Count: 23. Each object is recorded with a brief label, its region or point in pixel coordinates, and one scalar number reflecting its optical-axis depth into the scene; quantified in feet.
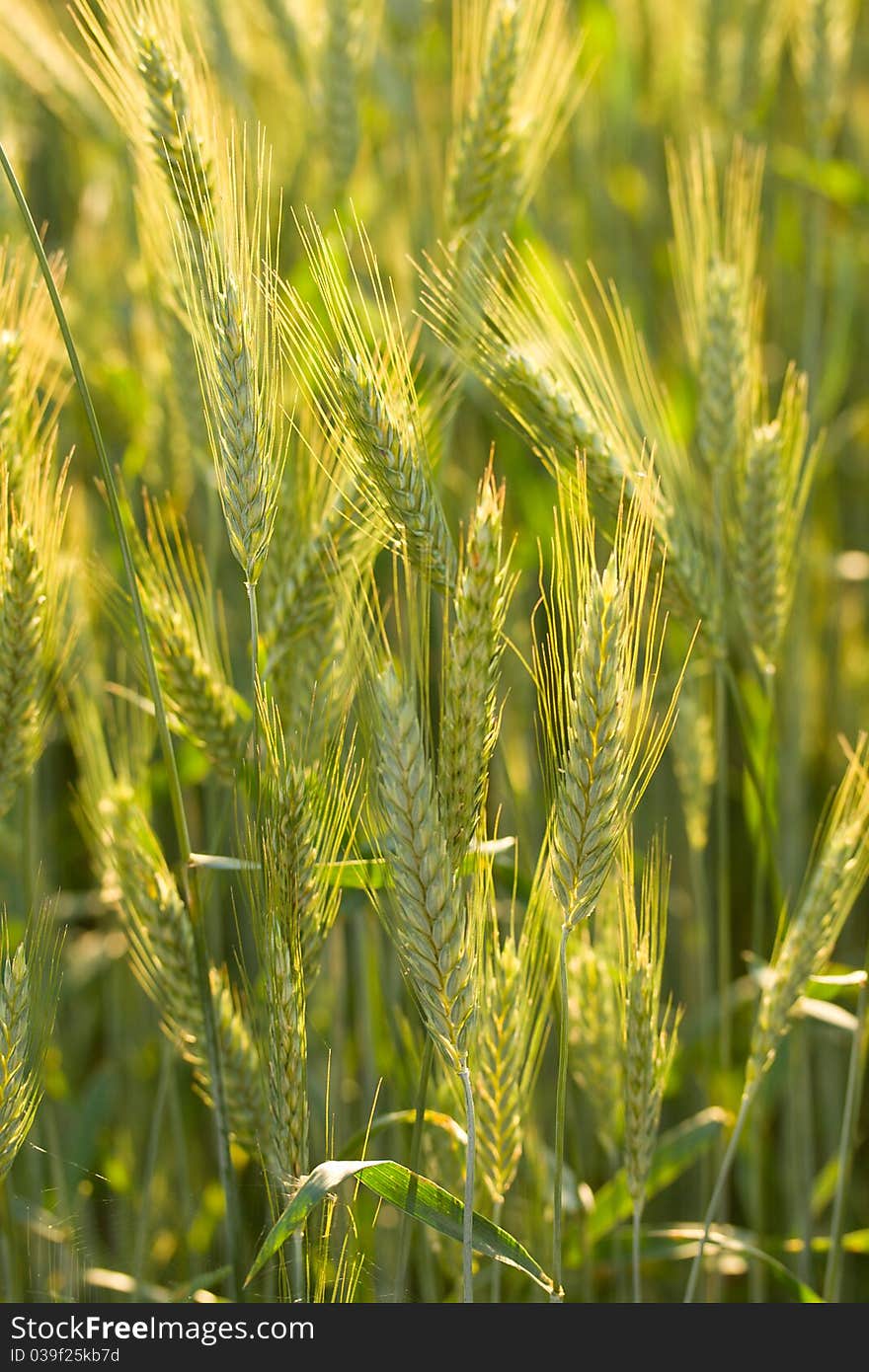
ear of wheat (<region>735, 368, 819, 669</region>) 2.75
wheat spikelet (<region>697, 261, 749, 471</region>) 2.80
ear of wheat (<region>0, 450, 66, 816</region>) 2.59
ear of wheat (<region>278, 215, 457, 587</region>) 2.51
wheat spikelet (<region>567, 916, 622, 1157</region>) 2.74
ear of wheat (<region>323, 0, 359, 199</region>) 3.06
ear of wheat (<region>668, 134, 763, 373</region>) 2.83
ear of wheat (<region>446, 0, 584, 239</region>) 2.83
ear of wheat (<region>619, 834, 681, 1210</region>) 2.58
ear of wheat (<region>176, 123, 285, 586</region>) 2.50
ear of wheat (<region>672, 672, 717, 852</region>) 2.94
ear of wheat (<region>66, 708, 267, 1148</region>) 2.66
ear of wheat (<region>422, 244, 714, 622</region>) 2.67
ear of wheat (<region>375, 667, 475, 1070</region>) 2.45
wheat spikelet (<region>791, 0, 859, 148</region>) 3.25
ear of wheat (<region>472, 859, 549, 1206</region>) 2.58
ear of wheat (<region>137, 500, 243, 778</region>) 2.67
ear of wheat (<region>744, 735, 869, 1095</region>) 2.62
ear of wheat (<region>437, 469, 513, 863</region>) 2.44
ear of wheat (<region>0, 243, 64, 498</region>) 2.67
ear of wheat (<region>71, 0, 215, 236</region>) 2.63
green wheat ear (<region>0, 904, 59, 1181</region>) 2.51
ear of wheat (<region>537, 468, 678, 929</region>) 2.43
